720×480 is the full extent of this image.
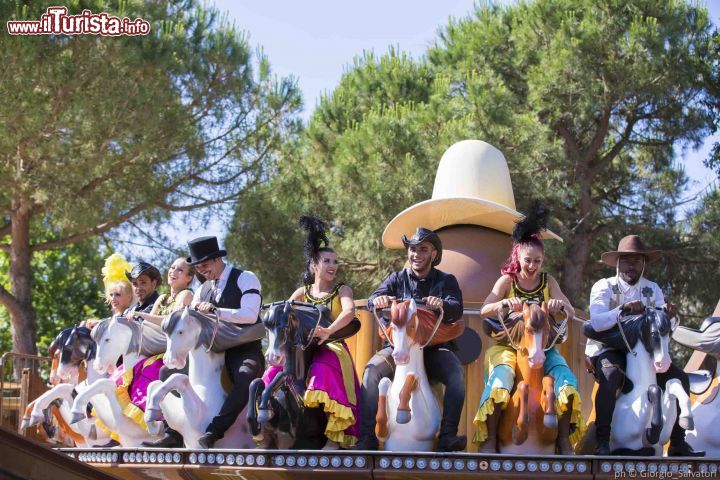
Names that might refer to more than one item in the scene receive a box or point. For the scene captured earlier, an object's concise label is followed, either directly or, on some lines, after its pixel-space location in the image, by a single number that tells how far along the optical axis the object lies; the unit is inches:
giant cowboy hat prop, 413.1
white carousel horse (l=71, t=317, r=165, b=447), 325.4
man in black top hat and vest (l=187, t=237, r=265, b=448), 306.2
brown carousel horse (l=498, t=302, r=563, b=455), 280.2
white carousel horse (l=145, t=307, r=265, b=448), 303.6
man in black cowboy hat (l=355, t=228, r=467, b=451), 288.5
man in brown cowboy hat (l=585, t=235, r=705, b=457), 291.7
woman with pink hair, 284.8
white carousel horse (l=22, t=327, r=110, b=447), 344.5
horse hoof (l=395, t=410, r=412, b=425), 281.7
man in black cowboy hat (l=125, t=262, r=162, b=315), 361.4
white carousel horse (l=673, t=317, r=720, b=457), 298.5
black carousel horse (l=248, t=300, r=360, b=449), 291.4
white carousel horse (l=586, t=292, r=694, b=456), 283.9
